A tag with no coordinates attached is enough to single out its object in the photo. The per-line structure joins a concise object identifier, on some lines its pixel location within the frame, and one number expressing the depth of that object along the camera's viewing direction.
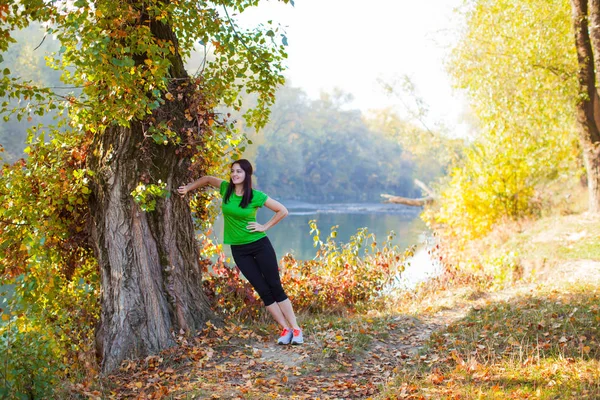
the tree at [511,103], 13.51
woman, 5.59
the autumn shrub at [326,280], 6.88
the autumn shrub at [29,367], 4.22
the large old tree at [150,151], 5.19
